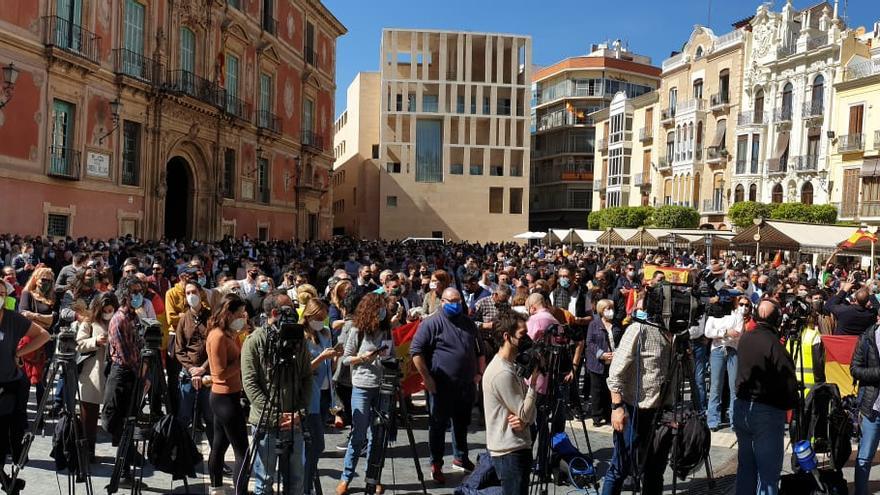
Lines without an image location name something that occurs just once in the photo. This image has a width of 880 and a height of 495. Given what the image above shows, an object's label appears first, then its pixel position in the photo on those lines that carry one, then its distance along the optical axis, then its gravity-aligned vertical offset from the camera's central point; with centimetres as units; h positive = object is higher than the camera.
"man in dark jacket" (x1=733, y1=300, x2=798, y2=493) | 561 -119
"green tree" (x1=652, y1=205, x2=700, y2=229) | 4572 +102
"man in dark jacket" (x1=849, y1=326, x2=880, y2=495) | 624 -133
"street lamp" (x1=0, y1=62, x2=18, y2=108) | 1712 +306
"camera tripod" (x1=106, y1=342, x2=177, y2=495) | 542 -153
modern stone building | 6091 +721
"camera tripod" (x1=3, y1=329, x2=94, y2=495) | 537 -154
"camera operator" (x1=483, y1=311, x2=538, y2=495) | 520 -130
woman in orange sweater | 598 -127
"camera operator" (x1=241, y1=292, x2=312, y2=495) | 553 -134
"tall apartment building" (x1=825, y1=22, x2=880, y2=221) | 3591 +532
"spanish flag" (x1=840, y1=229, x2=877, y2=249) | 2202 +9
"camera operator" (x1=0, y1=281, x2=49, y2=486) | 575 -131
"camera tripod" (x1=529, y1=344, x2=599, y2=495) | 576 -152
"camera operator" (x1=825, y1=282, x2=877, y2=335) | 976 -100
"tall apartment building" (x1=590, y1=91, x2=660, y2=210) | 5588 +638
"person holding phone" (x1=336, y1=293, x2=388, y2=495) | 669 -133
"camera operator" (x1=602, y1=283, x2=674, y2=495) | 582 -129
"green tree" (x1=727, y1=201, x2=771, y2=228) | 3988 +133
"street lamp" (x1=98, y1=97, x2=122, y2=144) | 2345 +329
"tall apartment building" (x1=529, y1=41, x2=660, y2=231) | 7069 +1031
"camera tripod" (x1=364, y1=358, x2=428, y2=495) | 588 -169
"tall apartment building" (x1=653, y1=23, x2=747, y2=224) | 4638 +752
